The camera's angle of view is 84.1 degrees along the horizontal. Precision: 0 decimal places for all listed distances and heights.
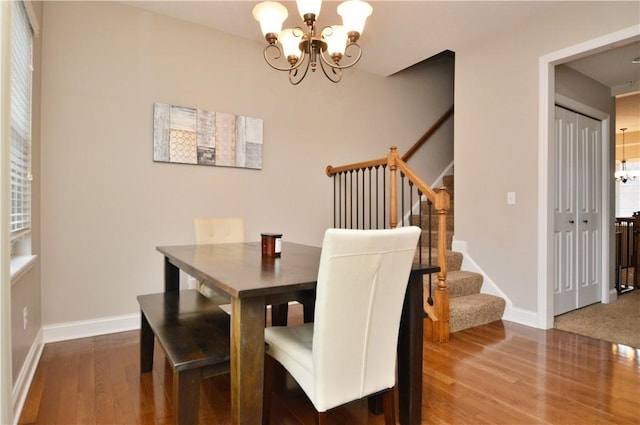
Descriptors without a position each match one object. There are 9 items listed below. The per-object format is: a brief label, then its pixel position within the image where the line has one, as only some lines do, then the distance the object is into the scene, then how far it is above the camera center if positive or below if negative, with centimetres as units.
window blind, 195 +52
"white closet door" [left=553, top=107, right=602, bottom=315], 335 -2
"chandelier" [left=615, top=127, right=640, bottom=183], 726 +77
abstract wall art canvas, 299 +65
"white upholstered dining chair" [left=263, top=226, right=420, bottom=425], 117 -39
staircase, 293 -81
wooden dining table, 121 -34
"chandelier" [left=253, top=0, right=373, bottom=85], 200 +107
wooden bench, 134 -56
